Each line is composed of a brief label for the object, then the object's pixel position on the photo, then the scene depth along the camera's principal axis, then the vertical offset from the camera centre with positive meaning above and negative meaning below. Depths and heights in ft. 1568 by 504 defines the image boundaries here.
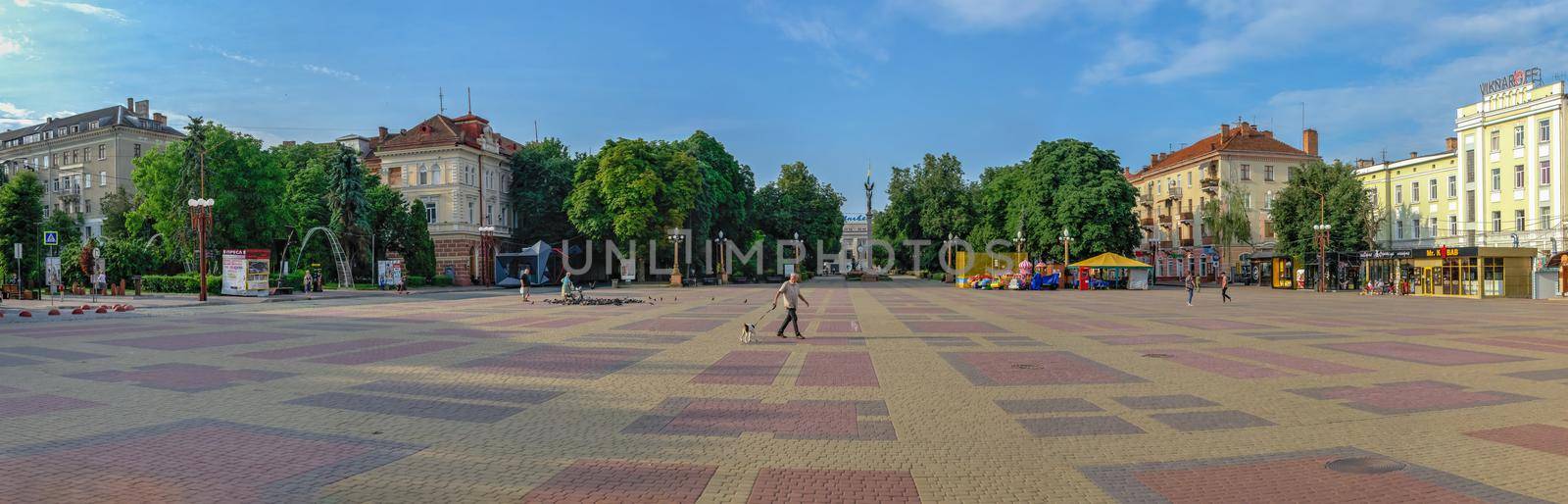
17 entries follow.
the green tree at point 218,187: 149.28 +14.66
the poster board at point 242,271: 117.91 -1.27
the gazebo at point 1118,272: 161.58 -4.49
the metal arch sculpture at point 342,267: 167.02 -1.27
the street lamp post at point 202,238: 106.01 +3.30
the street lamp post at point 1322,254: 156.46 -1.15
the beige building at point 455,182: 205.26 +20.50
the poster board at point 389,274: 152.88 -2.62
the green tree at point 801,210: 264.52 +15.77
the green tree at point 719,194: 209.57 +17.67
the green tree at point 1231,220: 204.33 +7.86
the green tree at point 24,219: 135.54 +8.03
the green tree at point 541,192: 214.48 +18.35
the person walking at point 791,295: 54.44 -2.82
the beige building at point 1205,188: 220.43 +18.19
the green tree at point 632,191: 181.06 +15.47
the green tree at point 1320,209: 169.99 +8.76
